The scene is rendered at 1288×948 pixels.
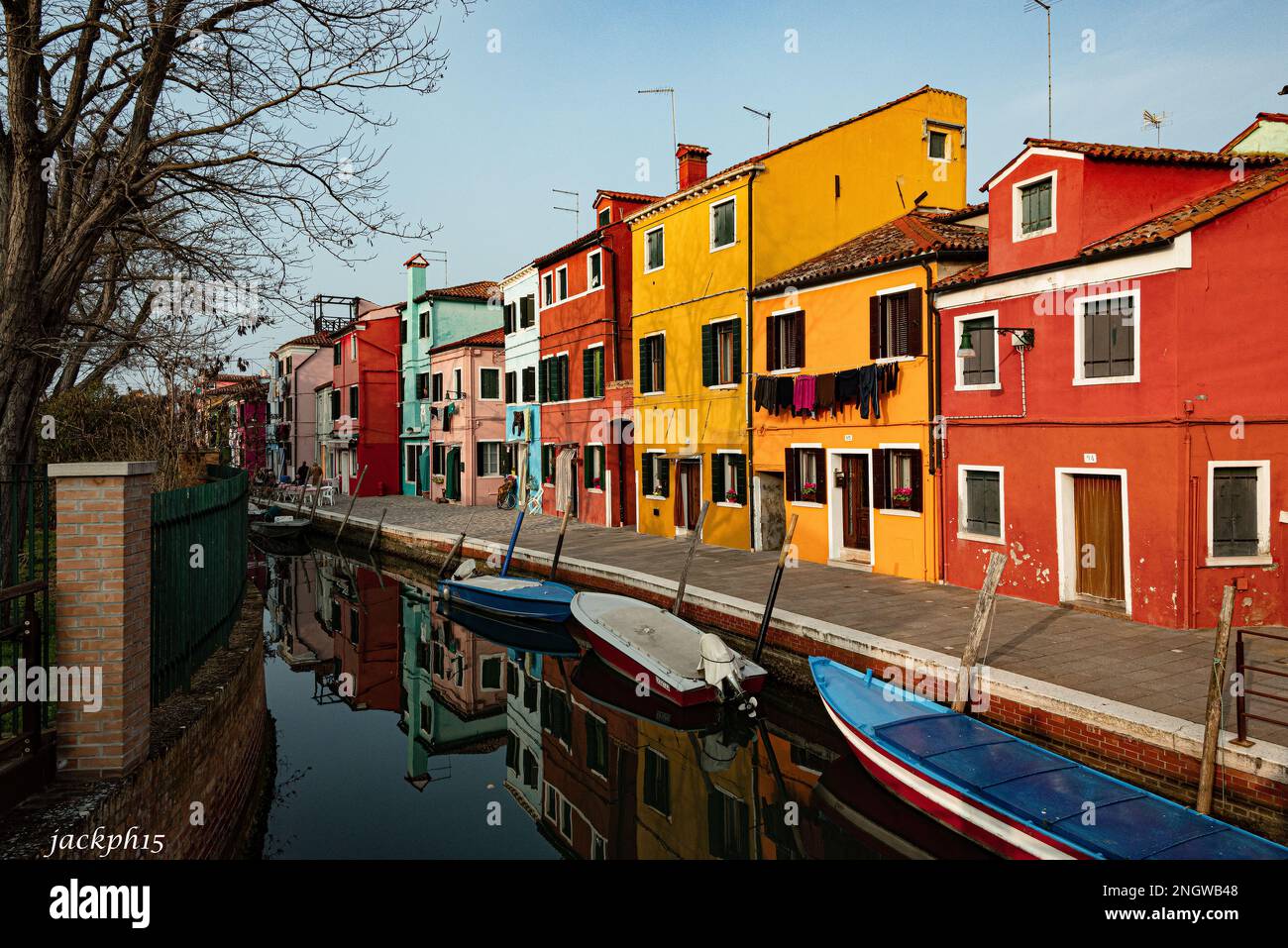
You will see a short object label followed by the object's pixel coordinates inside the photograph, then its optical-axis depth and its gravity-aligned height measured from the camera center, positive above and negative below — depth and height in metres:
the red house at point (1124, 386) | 11.63 +1.14
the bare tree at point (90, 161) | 8.27 +3.30
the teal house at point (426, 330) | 40.62 +6.84
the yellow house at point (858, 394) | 16.08 +1.46
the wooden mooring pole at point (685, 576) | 14.43 -1.93
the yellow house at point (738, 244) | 20.52 +5.66
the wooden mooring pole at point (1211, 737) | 7.09 -2.38
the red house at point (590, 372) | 26.78 +3.25
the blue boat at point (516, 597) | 16.62 -2.67
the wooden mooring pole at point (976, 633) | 9.49 -1.95
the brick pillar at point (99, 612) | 5.42 -0.91
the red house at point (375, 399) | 43.84 +3.73
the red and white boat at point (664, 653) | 11.39 -2.75
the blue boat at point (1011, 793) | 6.41 -2.86
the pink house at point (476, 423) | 35.88 +2.00
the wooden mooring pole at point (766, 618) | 12.28 -2.27
